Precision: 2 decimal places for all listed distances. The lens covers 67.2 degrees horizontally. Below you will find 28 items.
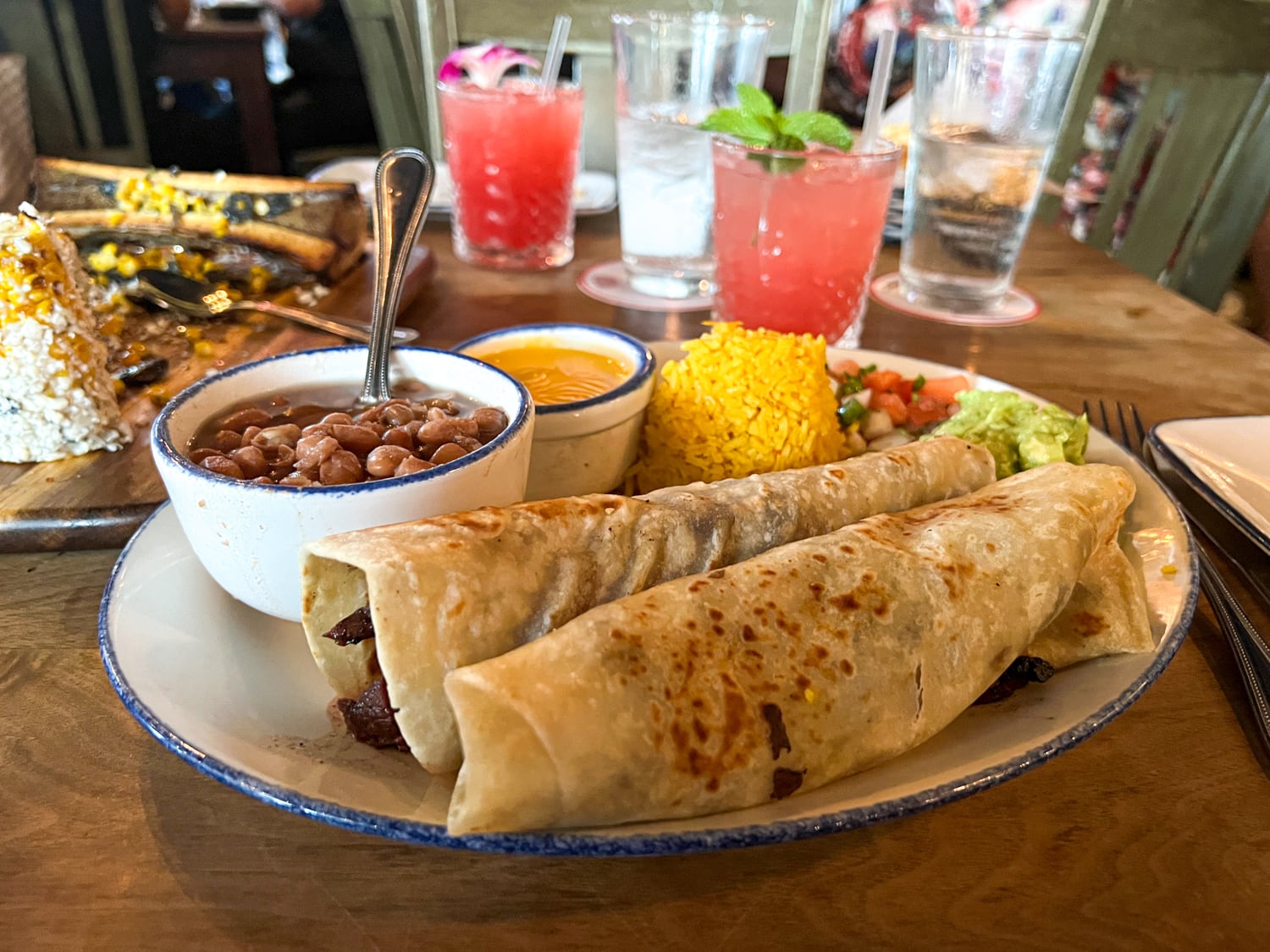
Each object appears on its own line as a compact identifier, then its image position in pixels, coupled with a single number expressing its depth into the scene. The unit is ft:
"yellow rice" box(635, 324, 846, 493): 1.20
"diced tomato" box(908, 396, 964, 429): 1.32
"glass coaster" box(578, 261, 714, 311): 1.79
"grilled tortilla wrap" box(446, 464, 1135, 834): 0.65
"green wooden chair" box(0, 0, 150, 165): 3.77
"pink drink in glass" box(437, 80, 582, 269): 1.80
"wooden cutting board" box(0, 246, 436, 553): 1.05
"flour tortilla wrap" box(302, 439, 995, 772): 0.72
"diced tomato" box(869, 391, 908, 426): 1.32
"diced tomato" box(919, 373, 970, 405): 1.37
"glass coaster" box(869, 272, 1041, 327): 1.76
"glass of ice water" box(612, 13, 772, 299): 1.69
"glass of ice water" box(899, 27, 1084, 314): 1.57
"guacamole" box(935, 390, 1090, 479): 1.16
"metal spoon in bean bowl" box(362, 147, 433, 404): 1.27
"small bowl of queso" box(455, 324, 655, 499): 1.11
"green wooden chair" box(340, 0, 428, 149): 2.76
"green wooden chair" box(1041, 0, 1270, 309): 2.51
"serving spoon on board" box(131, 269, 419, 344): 1.56
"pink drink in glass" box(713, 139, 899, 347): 1.44
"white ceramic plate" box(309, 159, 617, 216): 2.18
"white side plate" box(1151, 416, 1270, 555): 1.07
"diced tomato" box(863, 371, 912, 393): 1.36
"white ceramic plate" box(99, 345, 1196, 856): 0.62
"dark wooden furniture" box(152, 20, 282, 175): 4.64
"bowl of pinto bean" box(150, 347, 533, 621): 0.84
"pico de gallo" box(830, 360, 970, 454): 1.30
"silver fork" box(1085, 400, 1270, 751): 0.88
